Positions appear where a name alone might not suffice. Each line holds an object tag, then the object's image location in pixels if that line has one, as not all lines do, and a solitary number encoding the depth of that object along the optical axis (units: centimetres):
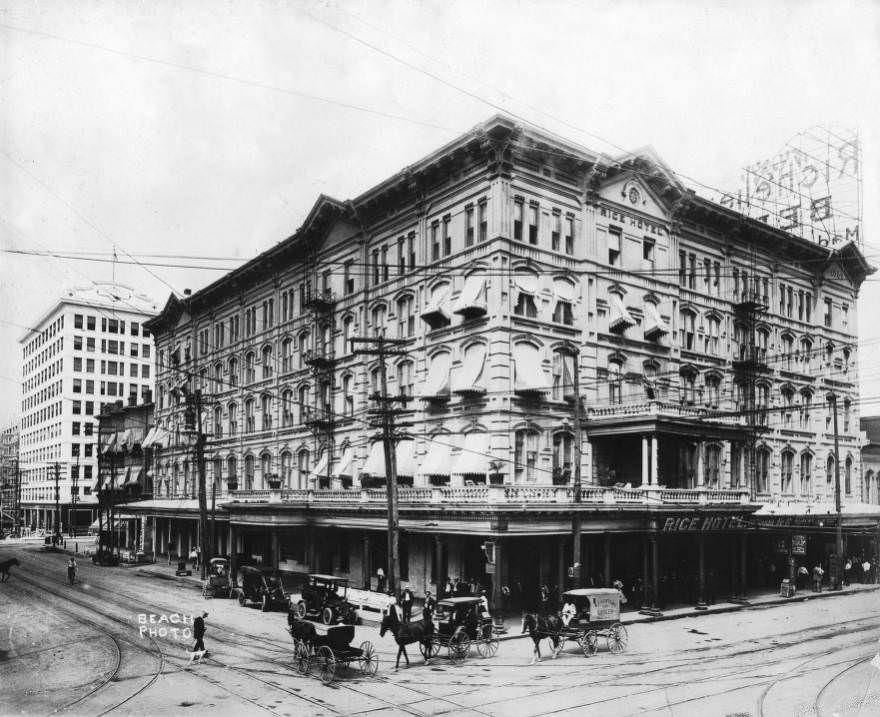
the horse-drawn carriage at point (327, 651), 1927
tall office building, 9050
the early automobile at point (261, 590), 3120
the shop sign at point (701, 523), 3189
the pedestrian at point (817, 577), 3867
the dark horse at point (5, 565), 4291
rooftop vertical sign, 4075
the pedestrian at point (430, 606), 2191
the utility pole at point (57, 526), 7440
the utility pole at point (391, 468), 2714
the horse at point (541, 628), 2155
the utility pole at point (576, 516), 2687
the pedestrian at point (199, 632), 2111
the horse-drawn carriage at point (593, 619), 2264
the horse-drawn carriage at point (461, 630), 2161
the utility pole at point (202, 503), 4131
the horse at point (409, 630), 2072
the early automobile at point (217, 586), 3556
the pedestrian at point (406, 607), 2461
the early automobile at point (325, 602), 2300
